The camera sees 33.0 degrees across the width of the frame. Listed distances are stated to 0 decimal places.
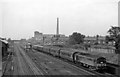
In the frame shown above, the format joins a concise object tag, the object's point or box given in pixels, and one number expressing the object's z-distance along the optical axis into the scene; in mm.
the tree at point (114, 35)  49250
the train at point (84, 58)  29798
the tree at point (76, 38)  106206
